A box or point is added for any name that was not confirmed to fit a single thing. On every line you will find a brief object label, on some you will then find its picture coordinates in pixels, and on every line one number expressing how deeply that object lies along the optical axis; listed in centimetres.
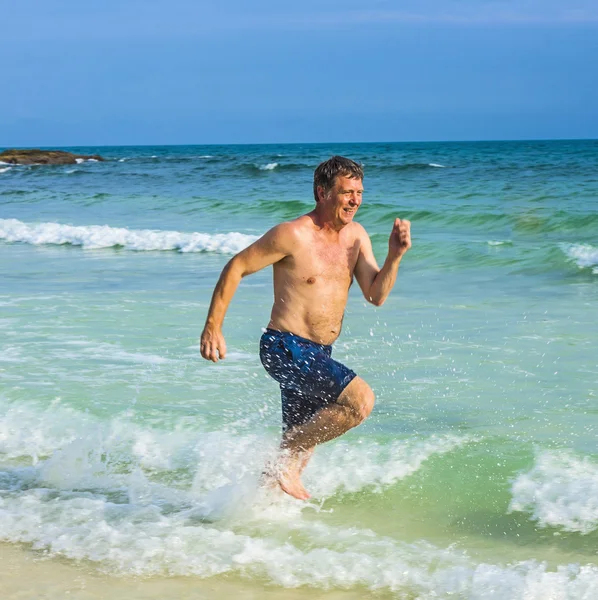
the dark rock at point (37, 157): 5744
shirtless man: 424
